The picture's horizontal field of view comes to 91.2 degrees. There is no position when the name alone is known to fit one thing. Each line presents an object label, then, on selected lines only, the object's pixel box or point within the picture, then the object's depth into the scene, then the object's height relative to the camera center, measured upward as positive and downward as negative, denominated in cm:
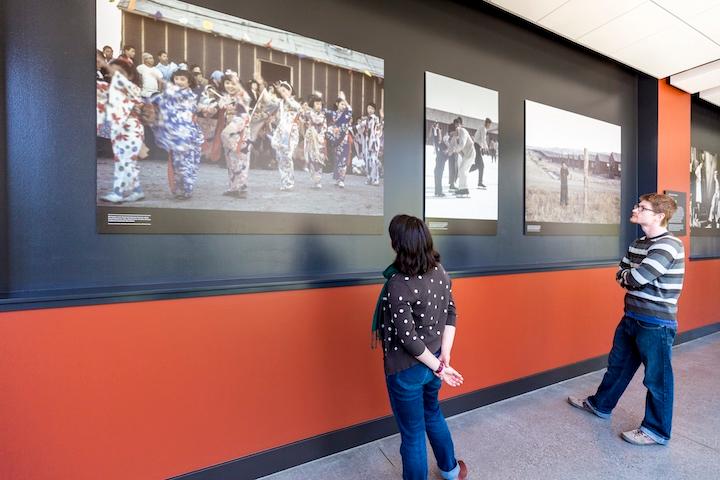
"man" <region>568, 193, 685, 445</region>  223 -45
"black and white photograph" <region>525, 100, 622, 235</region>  336 +64
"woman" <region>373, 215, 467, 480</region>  157 -43
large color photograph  179 +64
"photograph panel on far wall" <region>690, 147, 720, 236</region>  489 +60
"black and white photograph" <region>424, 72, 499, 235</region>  278 +65
